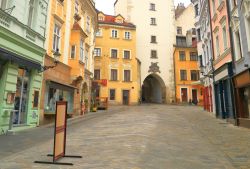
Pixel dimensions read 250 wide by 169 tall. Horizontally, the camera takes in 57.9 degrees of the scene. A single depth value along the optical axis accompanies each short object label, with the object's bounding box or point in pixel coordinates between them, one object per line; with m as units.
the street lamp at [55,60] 13.82
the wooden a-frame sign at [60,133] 5.72
